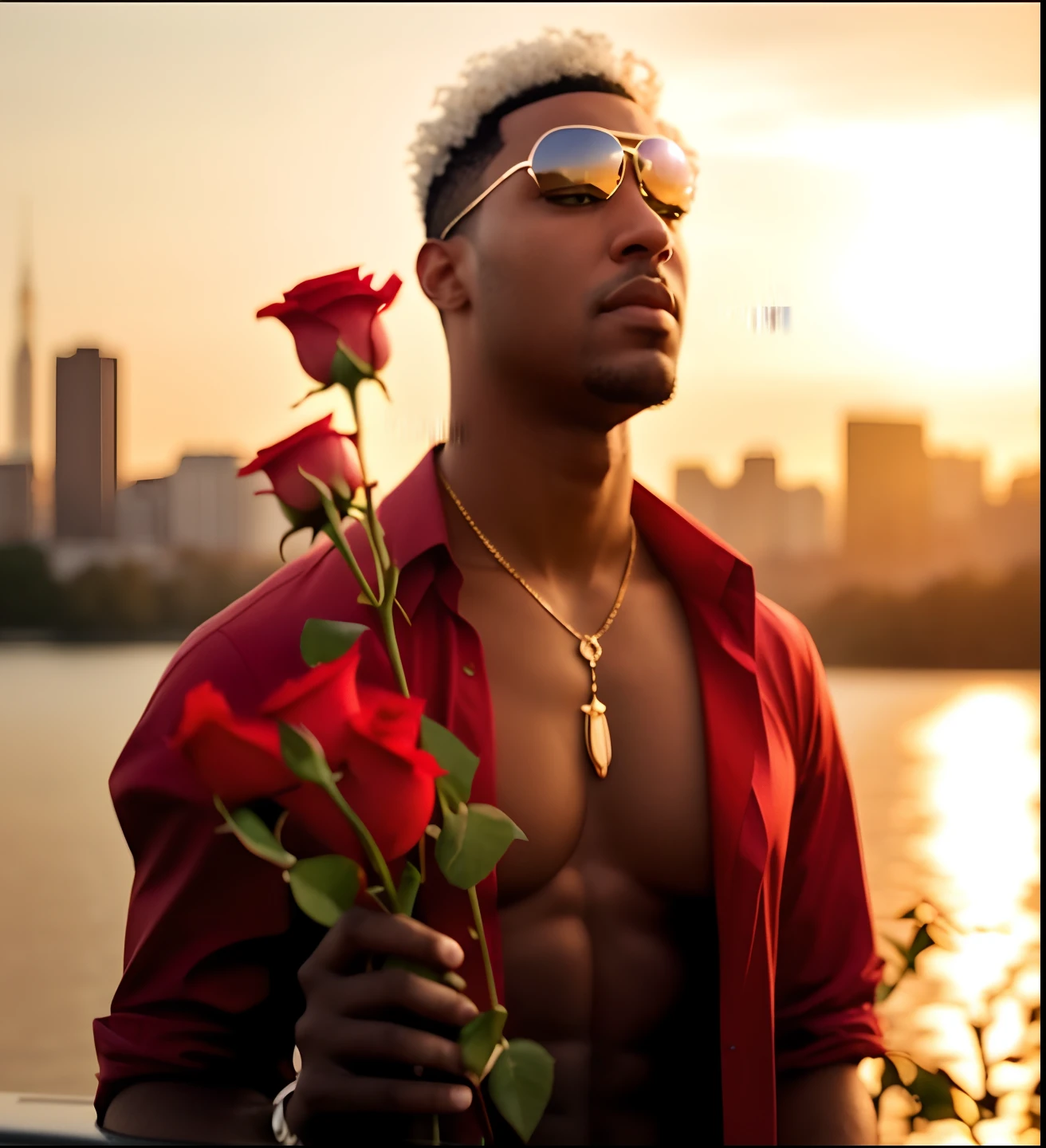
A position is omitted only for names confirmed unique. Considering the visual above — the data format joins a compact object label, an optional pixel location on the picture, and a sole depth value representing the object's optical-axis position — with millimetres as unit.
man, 1256
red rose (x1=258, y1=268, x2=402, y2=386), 1032
